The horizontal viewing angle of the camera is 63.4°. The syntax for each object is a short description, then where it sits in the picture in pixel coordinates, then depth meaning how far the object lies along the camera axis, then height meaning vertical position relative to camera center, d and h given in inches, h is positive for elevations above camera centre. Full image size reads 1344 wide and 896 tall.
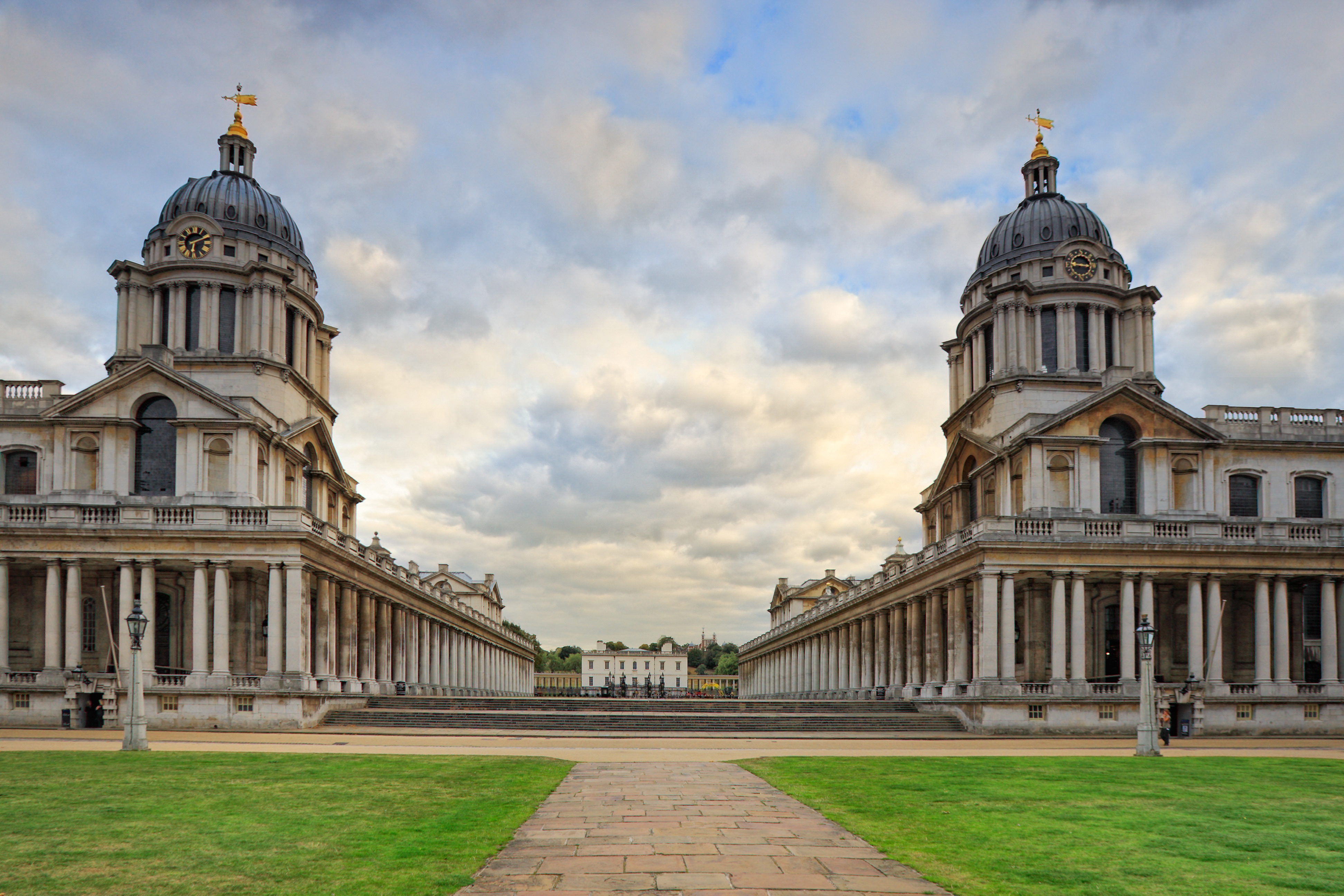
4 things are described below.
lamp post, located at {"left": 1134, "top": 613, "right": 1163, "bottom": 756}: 1307.8 -212.2
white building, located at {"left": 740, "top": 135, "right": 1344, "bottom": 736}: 1969.7 -10.5
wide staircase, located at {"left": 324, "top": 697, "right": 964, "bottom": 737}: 1765.5 -320.6
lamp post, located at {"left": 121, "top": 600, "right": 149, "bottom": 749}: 1236.5 -198.6
